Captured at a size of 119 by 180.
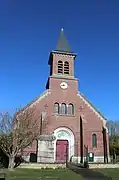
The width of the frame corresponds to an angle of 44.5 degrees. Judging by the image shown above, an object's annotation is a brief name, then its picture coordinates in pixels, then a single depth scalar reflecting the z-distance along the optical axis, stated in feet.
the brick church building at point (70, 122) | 72.21
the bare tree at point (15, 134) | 52.41
